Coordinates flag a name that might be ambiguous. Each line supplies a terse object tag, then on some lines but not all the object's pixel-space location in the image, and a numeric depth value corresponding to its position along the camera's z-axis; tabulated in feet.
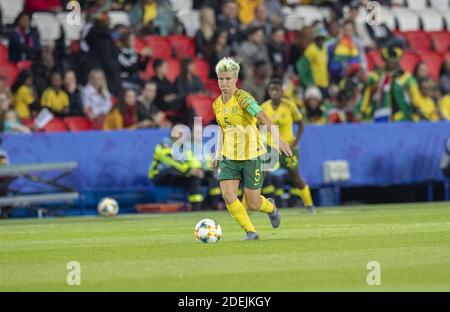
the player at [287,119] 71.05
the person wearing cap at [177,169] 77.20
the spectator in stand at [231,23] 89.20
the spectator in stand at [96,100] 80.79
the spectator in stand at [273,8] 95.25
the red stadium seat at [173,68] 88.63
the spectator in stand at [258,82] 84.29
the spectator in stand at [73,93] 80.48
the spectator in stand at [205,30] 87.92
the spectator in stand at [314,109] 86.89
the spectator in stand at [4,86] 77.36
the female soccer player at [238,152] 48.85
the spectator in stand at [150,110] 81.51
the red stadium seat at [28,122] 79.66
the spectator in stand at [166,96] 82.74
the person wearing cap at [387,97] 87.30
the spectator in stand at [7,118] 76.54
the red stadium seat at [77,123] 80.84
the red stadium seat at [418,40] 103.09
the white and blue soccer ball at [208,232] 48.73
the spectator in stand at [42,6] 86.74
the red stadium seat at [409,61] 98.71
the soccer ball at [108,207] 73.67
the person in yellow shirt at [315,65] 90.43
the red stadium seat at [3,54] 82.79
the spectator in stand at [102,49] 82.64
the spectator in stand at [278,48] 90.12
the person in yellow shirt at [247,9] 94.94
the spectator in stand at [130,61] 83.82
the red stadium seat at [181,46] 89.86
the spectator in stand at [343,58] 92.68
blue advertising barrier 75.82
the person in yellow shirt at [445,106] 91.97
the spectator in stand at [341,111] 87.40
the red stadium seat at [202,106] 82.23
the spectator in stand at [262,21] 91.50
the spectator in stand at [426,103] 90.43
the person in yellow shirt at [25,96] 79.87
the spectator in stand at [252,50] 87.35
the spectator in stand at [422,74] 90.89
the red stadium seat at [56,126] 79.51
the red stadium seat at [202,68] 89.42
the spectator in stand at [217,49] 86.69
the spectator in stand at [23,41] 81.76
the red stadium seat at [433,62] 99.40
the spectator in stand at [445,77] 96.94
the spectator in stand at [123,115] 81.15
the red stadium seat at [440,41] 102.99
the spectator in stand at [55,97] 80.18
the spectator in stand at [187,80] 84.33
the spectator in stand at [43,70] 80.89
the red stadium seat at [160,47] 89.35
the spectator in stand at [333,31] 93.25
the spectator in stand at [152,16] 88.63
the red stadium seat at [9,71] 81.76
